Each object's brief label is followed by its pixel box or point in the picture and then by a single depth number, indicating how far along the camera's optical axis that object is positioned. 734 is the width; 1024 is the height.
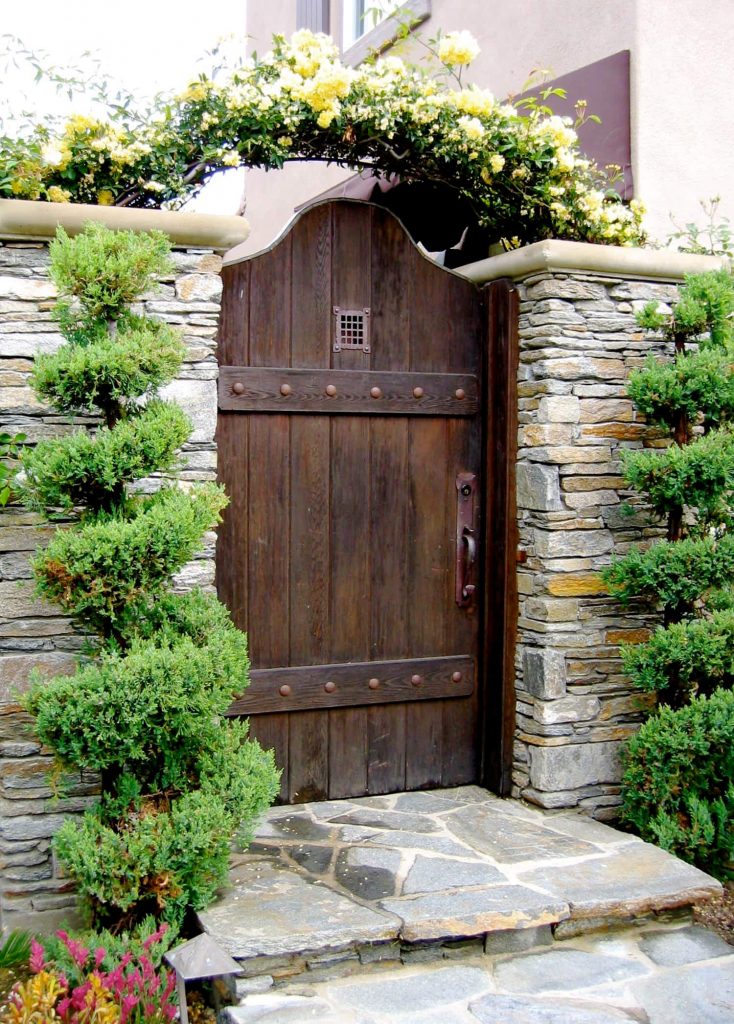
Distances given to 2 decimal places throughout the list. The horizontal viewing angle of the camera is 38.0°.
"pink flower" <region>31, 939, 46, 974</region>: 2.85
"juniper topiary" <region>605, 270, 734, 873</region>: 4.01
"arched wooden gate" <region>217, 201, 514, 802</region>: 4.23
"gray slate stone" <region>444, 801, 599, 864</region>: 3.82
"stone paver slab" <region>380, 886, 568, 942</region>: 3.24
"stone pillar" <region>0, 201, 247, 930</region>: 3.55
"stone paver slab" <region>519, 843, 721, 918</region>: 3.46
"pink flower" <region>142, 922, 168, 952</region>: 3.01
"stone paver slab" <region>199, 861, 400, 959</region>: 3.09
